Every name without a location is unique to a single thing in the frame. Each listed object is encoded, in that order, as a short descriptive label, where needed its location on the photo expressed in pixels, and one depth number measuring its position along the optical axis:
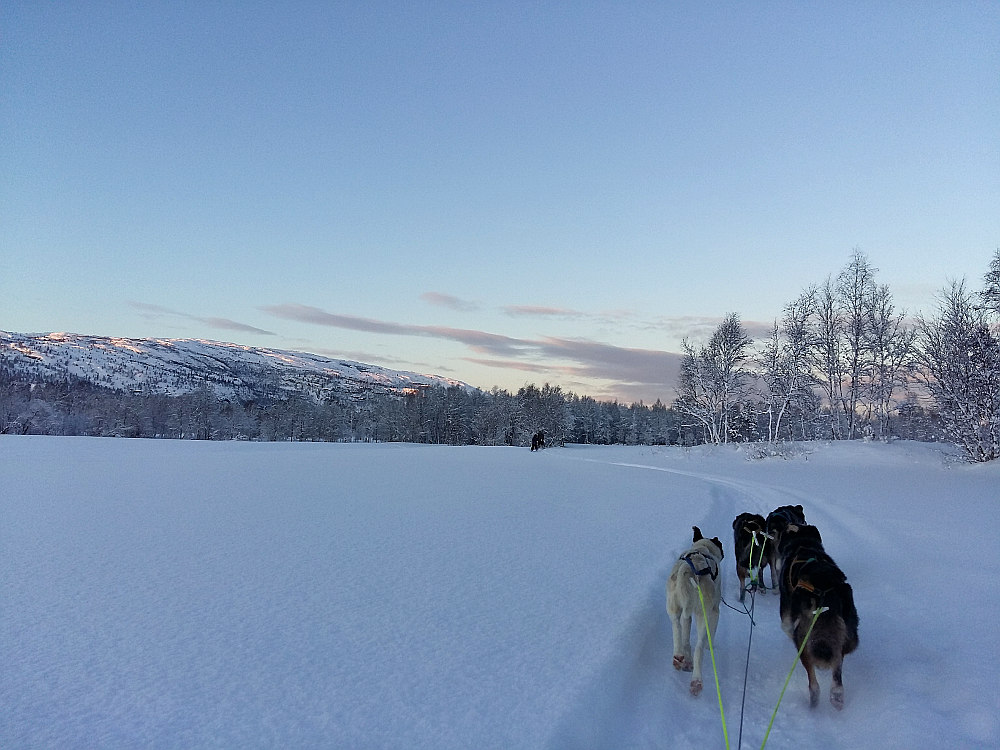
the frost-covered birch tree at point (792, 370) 29.84
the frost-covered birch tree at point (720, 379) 34.53
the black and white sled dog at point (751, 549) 5.40
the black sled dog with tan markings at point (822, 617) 3.04
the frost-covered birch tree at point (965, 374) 16.12
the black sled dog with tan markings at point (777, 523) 5.31
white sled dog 3.43
